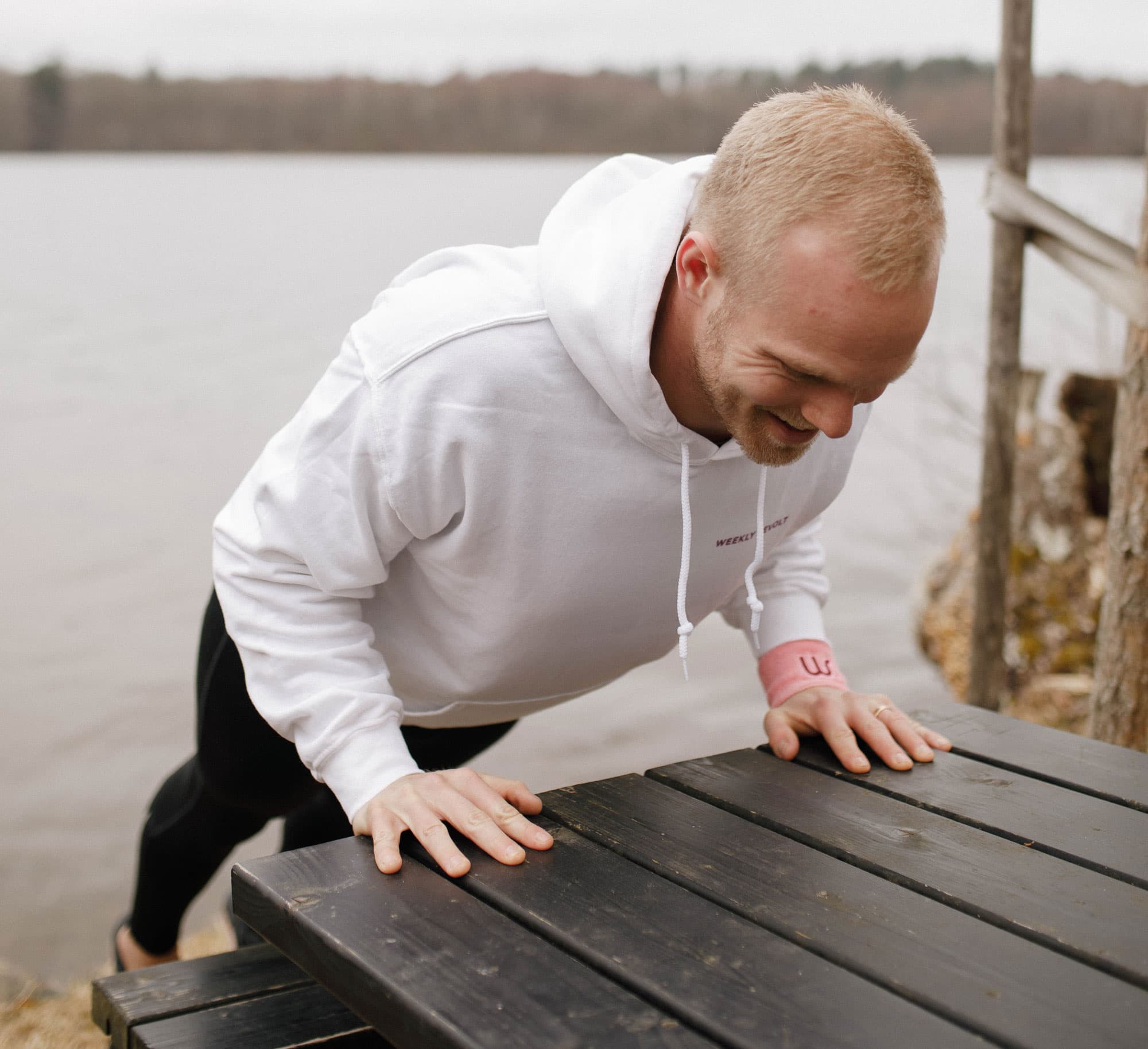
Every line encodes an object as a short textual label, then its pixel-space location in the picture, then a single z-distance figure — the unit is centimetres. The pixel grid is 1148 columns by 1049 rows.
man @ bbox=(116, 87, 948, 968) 129
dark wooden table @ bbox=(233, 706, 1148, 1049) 98
